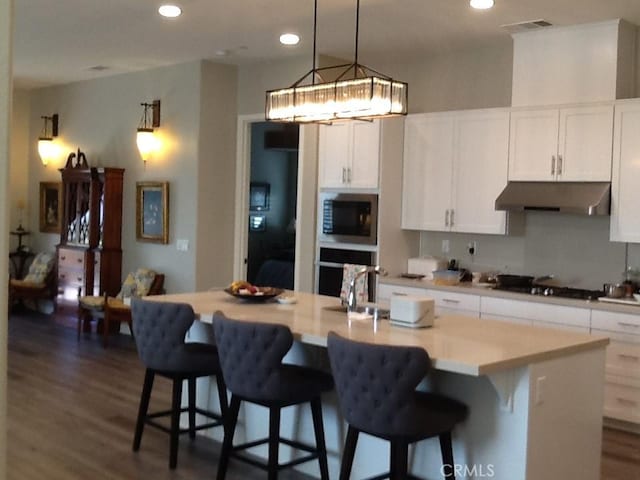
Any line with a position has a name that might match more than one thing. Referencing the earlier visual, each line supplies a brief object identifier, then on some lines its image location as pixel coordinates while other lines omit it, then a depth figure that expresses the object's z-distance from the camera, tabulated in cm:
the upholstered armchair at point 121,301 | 754
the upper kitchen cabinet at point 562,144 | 535
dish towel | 411
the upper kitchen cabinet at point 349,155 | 640
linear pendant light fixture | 411
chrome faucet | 408
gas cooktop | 539
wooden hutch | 821
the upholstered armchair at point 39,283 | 905
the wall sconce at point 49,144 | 936
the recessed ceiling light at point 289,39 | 616
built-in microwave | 643
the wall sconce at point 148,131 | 779
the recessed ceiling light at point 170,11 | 541
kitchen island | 307
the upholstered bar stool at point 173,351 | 399
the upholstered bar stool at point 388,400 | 293
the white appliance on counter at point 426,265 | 648
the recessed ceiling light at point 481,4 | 499
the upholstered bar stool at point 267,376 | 345
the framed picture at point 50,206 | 938
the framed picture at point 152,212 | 773
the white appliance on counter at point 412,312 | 368
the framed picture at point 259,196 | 1043
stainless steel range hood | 530
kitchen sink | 404
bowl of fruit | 449
